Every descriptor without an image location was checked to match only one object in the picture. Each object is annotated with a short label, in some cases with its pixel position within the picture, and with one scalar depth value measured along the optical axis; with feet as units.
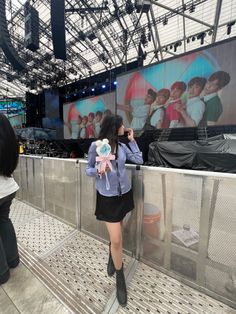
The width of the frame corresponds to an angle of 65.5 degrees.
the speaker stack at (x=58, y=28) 13.21
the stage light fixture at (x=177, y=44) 30.96
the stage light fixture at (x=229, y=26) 24.44
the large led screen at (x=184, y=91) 16.66
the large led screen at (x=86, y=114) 32.53
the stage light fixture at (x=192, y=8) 22.40
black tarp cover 11.75
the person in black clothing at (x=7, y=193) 4.60
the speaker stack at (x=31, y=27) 15.40
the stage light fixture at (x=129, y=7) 21.06
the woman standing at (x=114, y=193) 4.26
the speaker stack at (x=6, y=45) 14.19
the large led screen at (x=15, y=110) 61.21
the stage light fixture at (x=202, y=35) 27.54
